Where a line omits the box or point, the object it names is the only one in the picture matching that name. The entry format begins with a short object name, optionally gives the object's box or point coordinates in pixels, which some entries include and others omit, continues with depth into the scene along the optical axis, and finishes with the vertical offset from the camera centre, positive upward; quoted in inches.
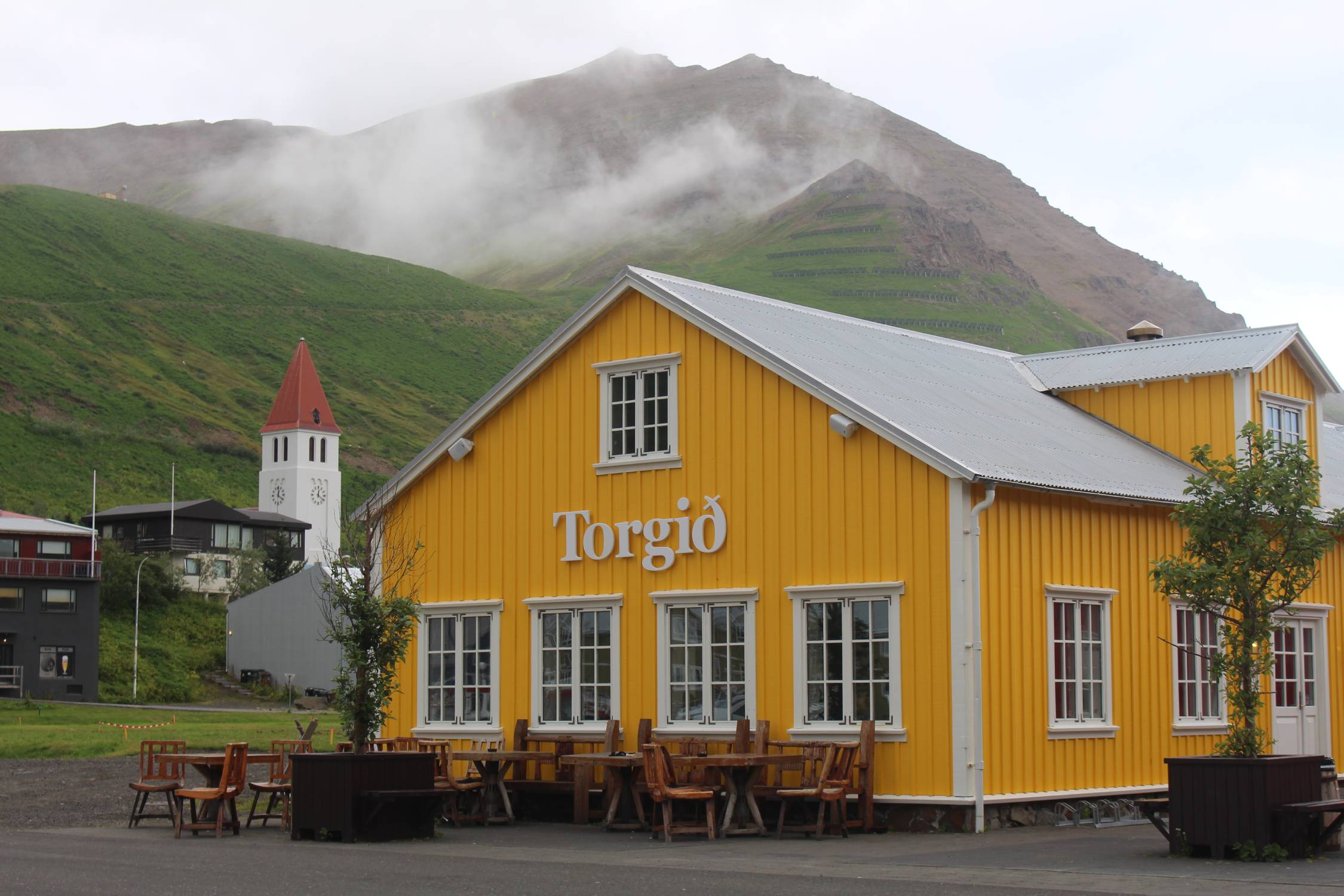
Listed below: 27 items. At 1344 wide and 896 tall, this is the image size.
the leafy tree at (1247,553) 612.1 +25.1
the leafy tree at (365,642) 726.5 -8.1
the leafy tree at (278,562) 3489.2 +125.3
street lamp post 2711.6 -90.1
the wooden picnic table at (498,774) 799.1 -73.7
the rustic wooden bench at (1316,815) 573.9 -66.6
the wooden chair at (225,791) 714.2 -71.6
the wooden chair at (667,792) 692.7 -69.7
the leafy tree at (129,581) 3088.1 +77.3
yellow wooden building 719.7 +36.4
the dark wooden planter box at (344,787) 682.8 -67.0
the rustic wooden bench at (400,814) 683.4 -78.6
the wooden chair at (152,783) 741.9 -72.3
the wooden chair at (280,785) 747.4 -72.8
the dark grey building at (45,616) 2775.6 +11.0
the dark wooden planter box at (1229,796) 578.6 -60.4
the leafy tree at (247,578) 3469.5 +93.4
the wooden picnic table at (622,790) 739.4 -76.1
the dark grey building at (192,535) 3580.2 +192.4
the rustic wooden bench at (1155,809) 602.5 -67.1
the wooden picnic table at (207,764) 737.6 -62.0
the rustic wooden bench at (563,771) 803.4 -72.7
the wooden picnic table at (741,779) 701.9 -67.0
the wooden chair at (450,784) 783.7 -75.9
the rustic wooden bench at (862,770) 709.3 -62.3
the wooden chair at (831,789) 692.1 -68.8
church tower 4785.9 +464.9
